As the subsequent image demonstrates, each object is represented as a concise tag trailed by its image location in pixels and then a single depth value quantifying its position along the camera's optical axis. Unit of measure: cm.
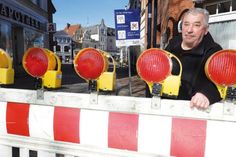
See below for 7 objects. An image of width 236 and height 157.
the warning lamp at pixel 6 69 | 226
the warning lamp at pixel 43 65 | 209
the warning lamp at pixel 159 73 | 176
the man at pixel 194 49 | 219
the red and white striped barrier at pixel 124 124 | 172
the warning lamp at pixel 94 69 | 192
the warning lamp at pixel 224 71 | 163
